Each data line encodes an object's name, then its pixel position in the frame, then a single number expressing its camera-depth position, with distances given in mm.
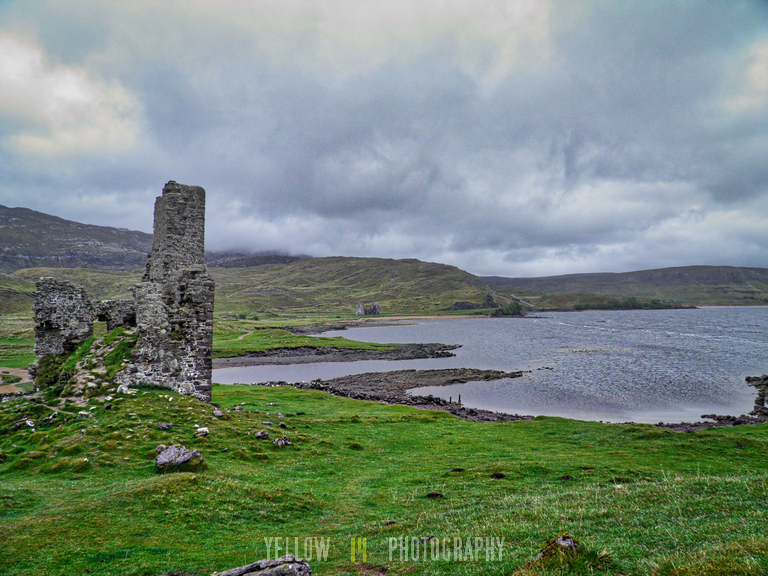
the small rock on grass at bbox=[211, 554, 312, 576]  7141
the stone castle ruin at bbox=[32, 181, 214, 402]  25797
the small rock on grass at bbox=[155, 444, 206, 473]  16047
